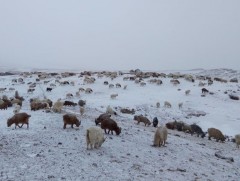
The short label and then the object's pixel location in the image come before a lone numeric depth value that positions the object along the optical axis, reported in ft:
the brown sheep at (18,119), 63.21
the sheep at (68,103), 114.36
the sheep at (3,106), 98.32
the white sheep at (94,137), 51.43
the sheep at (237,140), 81.71
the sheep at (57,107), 86.33
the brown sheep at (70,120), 65.29
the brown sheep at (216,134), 87.71
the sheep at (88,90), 153.27
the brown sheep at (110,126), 65.67
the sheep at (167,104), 130.93
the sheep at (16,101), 111.34
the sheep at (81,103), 119.38
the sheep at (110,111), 106.73
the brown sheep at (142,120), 95.55
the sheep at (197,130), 92.48
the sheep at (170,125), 98.20
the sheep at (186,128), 95.99
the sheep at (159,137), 62.05
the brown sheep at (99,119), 73.72
